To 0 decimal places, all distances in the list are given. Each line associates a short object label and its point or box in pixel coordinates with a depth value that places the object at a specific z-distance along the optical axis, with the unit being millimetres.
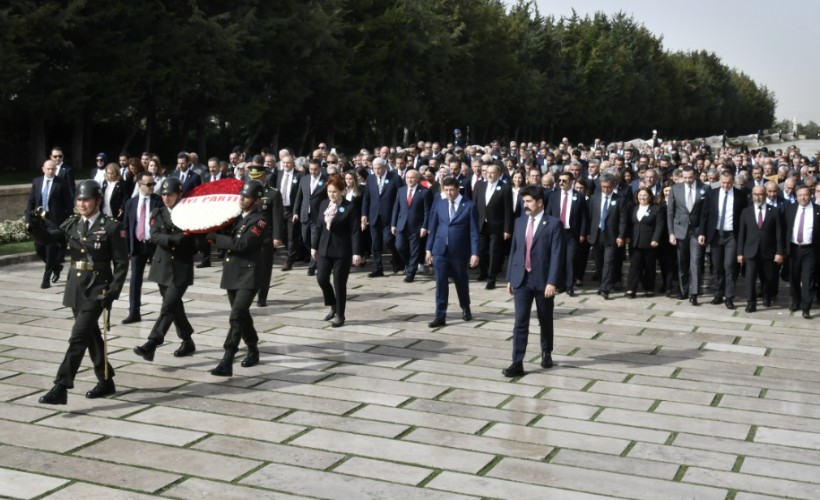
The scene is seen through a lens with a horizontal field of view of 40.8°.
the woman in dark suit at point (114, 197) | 15586
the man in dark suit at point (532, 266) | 10273
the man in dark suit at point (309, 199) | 16719
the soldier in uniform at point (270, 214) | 11578
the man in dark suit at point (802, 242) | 14281
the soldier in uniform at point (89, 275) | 8805
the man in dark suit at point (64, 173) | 15758
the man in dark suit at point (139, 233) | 12469
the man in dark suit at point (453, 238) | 12992
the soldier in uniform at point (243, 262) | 10000
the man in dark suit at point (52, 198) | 15211
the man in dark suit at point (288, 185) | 18234
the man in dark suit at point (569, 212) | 15703
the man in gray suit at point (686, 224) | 15008
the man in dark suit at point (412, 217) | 16453
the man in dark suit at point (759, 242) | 14453
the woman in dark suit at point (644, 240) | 15320
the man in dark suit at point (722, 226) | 14977
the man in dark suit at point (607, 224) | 15383
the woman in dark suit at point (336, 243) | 12430
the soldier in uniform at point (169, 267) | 10438
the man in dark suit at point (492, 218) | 16281
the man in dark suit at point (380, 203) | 17250
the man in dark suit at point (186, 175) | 18031
